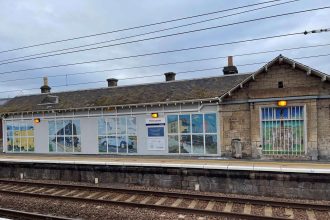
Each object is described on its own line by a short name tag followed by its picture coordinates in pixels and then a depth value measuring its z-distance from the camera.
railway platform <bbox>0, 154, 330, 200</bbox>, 11.27
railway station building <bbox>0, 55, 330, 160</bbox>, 15.77
